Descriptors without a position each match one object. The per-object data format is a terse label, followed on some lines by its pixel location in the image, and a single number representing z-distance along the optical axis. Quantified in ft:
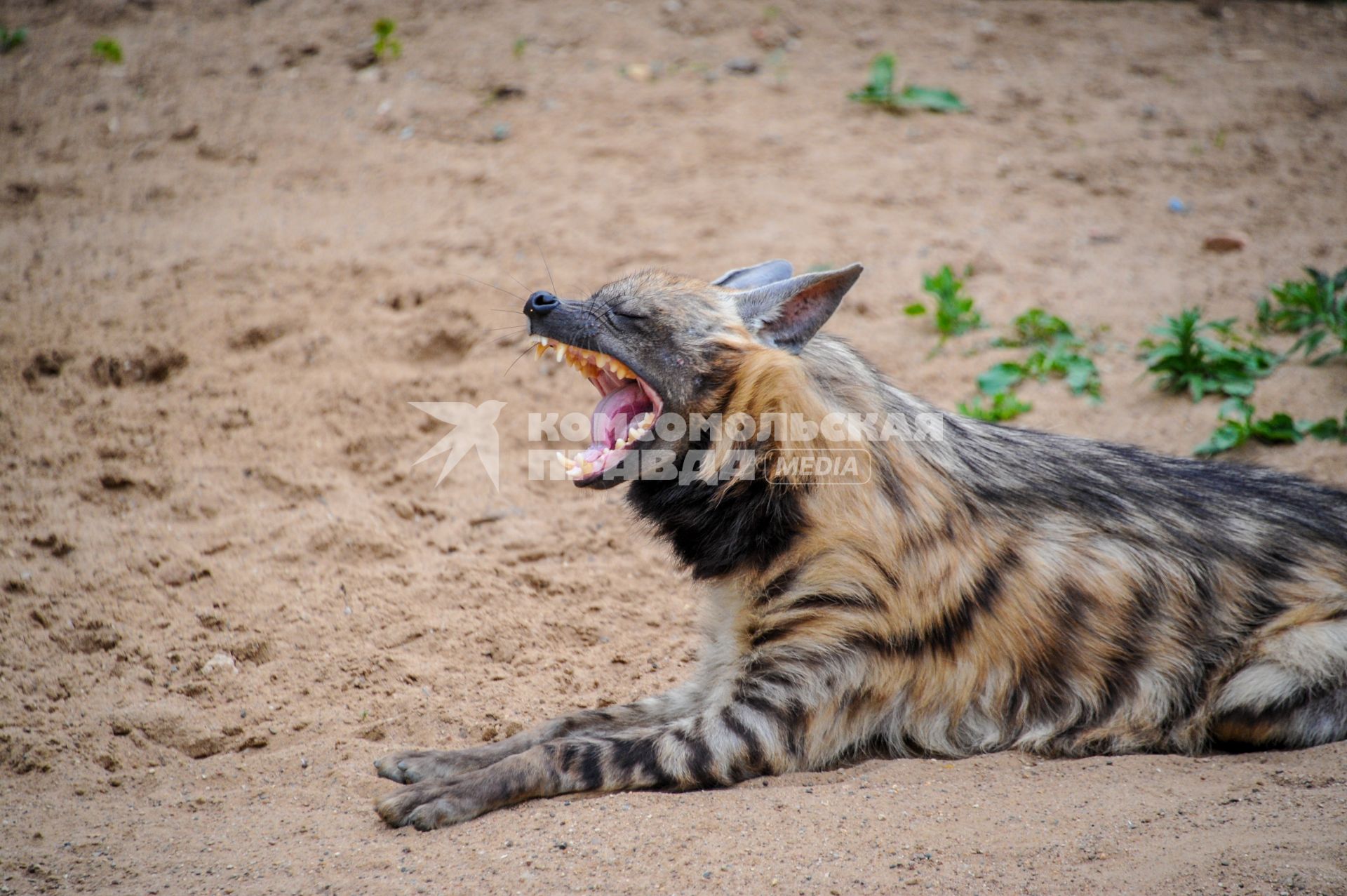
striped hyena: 21.76
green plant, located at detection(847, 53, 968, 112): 50.85
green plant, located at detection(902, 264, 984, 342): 38.60
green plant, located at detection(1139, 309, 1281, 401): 34.42
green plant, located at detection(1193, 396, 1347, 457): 31.89
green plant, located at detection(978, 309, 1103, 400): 35.99
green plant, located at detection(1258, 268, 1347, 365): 34.27
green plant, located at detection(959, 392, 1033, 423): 34.83
